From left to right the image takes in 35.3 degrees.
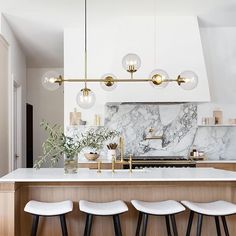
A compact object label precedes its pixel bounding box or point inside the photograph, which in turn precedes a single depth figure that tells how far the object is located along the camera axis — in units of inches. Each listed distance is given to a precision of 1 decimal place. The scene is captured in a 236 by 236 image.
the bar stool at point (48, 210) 115.0
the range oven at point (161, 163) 203.5
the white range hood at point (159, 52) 205.5
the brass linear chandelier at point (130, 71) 145.3
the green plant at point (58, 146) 135.6
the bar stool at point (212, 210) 116.5
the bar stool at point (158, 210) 116.4
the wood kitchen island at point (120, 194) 134.5
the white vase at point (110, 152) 174.8
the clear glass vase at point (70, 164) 137.5
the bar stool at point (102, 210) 115.9
